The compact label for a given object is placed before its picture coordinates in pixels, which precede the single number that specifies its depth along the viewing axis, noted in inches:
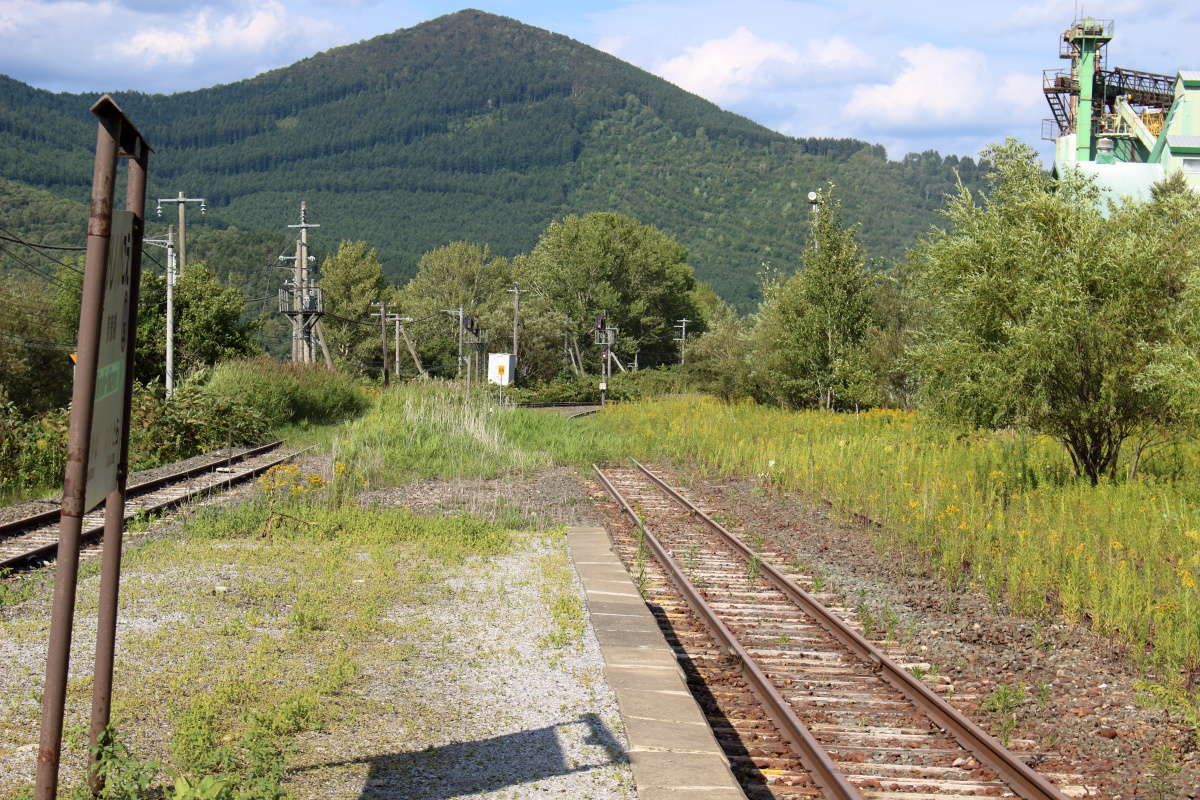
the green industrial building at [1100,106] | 2458.2
